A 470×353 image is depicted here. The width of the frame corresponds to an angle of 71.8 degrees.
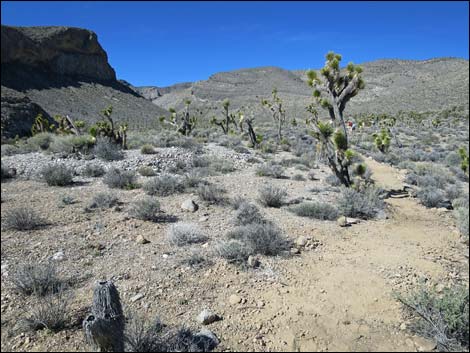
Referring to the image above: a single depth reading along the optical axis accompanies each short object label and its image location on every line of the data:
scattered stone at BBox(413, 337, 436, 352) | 3.38
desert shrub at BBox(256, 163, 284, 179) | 11.61
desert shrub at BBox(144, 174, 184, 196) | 8.64
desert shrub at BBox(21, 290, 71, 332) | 3.39
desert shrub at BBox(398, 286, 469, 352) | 3.34
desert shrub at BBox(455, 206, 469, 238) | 6.46
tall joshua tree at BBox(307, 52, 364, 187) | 9.85
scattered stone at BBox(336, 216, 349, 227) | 7.00
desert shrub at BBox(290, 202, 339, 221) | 7.36
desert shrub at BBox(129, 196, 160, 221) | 6.77
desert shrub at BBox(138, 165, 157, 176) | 10.66
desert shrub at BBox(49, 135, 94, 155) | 13.36
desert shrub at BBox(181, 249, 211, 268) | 5.04
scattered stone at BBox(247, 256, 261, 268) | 5.03
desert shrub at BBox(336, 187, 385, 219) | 7.66
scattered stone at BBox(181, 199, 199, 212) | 7.52
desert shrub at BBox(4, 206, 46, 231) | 5.87
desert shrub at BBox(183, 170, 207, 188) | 9.35
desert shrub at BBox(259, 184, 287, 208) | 8.06
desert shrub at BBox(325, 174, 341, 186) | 10.79
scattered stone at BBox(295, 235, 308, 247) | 5.89
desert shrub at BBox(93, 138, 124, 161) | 12.51
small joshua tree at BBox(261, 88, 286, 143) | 23.25
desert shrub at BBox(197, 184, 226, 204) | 8.03
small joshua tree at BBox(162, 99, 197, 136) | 23.47
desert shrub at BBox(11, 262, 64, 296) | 4.04
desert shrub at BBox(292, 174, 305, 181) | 11.44
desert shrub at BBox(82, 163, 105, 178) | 10.15
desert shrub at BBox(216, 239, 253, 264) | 5.16
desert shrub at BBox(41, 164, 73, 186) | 8.89
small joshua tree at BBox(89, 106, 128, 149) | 16.47
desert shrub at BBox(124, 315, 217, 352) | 3.14
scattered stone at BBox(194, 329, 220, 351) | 3.36
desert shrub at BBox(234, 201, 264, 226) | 6.68
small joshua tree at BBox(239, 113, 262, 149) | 19.95
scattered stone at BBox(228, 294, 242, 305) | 4.17
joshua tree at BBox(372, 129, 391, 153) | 18.09
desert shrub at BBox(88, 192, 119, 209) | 7.31
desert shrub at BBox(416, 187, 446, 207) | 8.75
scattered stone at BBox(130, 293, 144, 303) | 4.11
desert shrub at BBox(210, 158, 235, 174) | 11.85
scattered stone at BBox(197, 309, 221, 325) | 3.76
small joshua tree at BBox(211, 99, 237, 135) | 24.69
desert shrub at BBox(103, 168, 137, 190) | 9.11
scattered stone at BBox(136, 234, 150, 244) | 5.75
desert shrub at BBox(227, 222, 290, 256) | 5.47
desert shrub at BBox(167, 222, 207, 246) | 5.78
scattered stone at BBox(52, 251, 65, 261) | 4.95
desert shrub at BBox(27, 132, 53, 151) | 15.34
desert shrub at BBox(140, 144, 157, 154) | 13.96
